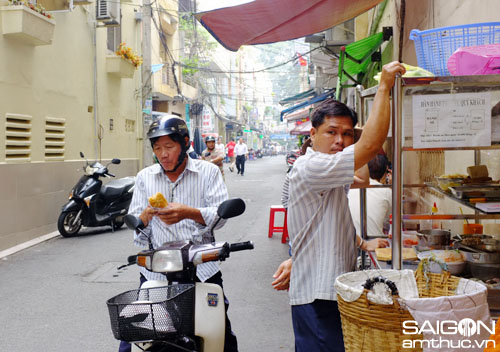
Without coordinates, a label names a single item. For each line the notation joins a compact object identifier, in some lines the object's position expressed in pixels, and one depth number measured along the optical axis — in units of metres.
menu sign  2.09
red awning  5.83
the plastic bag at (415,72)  2.13
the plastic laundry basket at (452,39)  2.37
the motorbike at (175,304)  2.19
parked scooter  9.09
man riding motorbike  2.82
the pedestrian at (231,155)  27.95
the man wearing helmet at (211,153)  12.51
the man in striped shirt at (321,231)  2.06
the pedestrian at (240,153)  25.36
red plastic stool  8.46
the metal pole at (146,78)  15.48
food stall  2.09
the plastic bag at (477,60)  2.19
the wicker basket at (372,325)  1.63
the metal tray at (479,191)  2.44
